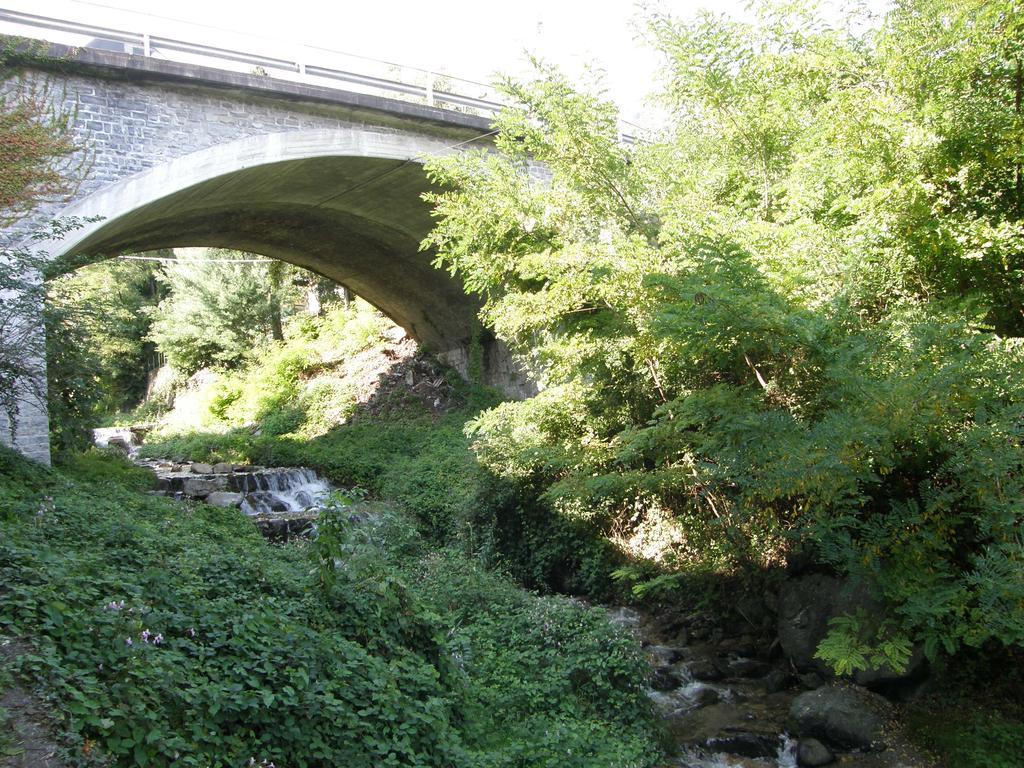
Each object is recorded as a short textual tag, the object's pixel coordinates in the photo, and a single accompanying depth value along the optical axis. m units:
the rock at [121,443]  18.13
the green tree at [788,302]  5.11
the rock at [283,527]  10.55
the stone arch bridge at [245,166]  9.53
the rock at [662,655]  7.34
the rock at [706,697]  6.59
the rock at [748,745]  5.72
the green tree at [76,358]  8.16
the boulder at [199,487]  12.24
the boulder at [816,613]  6.07
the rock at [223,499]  11.73
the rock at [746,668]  7.03
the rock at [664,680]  6.86
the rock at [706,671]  7.05
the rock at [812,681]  6.45
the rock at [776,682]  6.68
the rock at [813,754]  5.46
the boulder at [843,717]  5.61
